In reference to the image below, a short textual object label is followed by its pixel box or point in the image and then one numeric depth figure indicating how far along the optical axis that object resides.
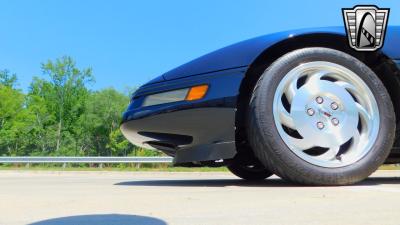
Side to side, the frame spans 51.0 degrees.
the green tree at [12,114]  35.00
